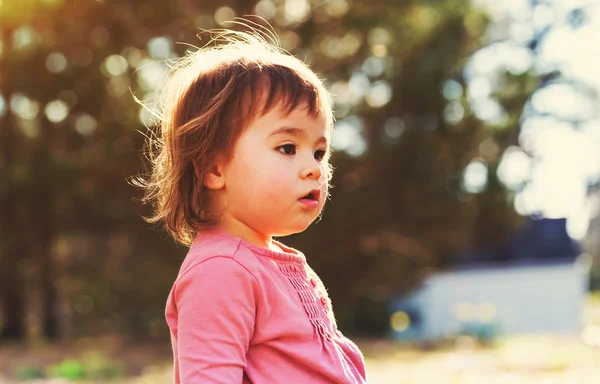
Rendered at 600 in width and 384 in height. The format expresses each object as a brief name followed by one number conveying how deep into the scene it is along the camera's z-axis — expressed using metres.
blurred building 19.41
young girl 1.56
